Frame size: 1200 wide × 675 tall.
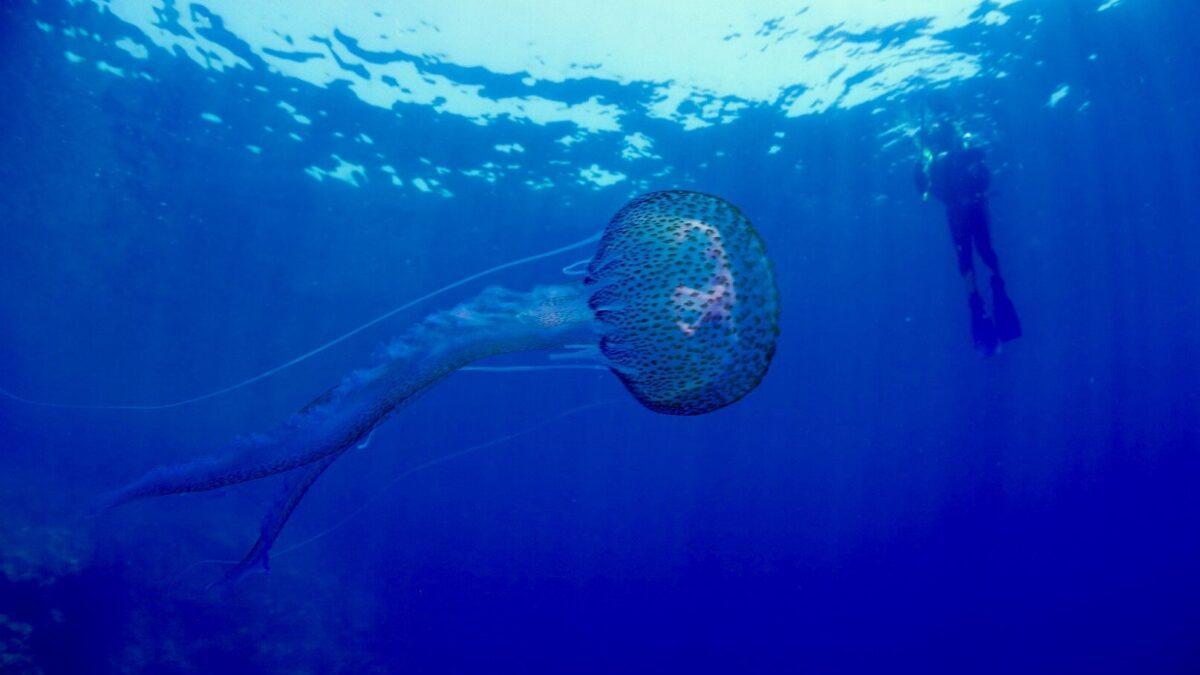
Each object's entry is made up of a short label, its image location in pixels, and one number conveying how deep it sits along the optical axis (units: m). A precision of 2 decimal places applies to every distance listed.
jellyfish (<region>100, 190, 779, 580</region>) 2.61
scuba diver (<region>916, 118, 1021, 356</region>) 10.27
